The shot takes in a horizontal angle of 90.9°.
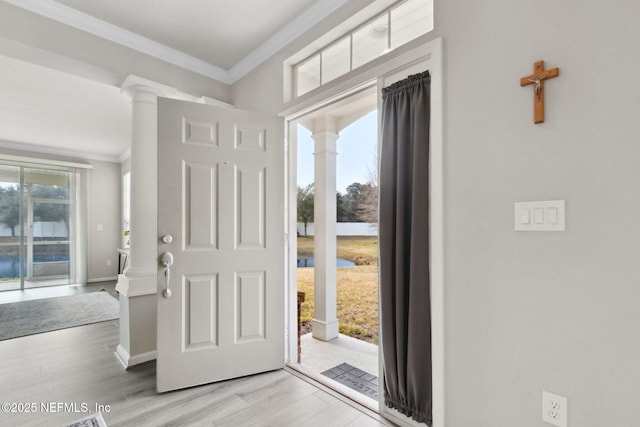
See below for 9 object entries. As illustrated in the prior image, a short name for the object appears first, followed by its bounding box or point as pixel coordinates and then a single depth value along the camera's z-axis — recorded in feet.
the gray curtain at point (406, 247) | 5.48
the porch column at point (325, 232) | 11.40
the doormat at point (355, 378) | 7.66
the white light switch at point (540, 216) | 4.08
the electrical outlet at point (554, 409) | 4.03
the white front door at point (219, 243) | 7.16
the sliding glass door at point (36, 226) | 18.48
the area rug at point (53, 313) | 11.49
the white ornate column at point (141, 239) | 8.57
